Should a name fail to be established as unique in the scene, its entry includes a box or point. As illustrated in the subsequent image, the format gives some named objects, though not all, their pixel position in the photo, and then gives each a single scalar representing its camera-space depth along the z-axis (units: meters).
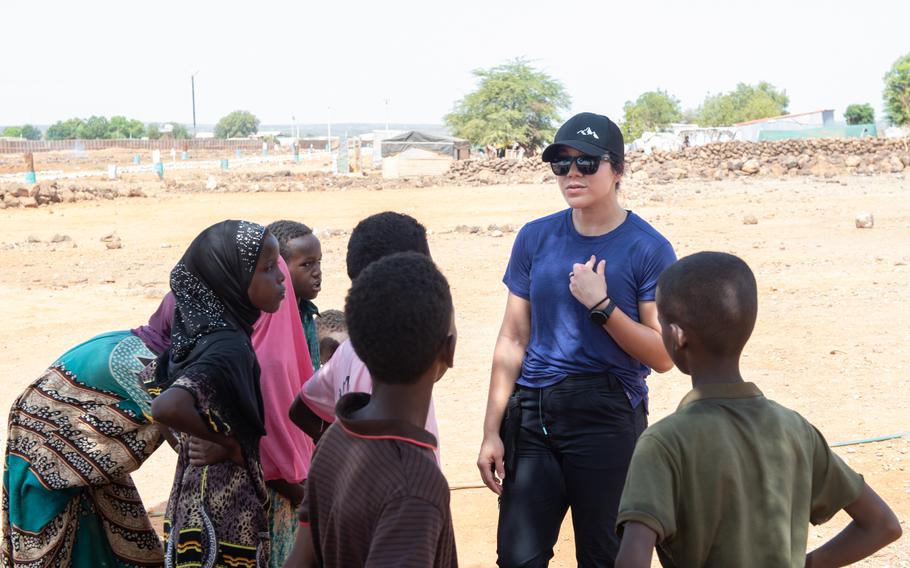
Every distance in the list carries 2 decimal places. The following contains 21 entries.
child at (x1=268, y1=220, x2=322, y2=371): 3.73
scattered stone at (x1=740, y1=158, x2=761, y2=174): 30.95
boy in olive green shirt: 2.18
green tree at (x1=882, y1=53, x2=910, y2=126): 67.38
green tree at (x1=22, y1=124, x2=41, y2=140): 127.50
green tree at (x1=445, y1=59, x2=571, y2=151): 60.25
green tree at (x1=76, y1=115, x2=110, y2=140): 112.88
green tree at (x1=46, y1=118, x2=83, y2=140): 119.75
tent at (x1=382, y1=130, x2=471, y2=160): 51.12
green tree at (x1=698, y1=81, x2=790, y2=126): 97.69
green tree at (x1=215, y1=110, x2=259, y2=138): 145.50
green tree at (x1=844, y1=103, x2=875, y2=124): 75.19
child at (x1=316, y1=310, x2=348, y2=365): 3.87
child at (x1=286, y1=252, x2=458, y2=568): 2.03
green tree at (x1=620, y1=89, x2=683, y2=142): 97.00
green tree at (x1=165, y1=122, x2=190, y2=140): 116.96
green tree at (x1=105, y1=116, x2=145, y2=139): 109.31
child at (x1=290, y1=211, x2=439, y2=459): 2.84
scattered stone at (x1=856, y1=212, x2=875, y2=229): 16.36
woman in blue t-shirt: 3.21
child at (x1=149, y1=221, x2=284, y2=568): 2.92
